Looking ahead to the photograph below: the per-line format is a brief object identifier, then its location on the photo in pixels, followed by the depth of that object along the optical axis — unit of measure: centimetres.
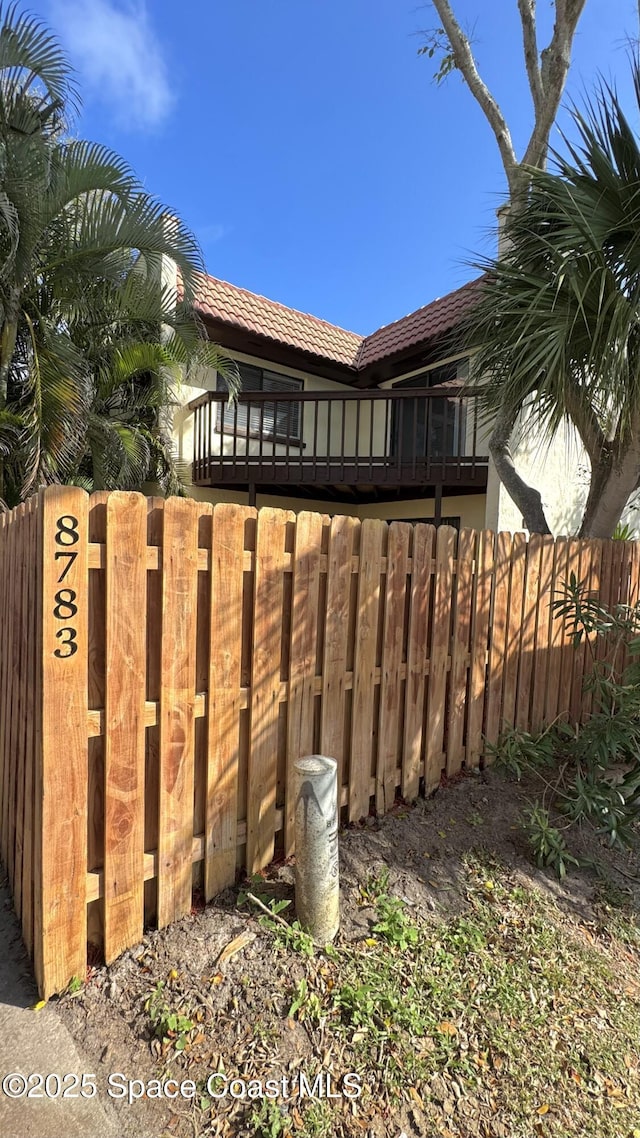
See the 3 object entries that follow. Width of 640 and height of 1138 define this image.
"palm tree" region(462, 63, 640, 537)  384
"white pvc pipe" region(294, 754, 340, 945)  230
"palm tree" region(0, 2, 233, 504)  524
